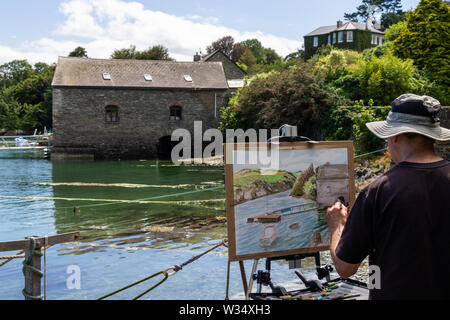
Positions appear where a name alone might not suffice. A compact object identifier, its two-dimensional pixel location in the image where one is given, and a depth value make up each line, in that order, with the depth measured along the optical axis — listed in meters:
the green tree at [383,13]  66.38
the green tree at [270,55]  75.12
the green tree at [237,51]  65.12
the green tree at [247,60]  62.75
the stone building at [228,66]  43.31
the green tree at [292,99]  20.20
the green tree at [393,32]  29.79
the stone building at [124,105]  31.58
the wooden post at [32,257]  3.10
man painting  2.03
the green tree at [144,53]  53.53
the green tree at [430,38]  19.70
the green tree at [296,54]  61.47
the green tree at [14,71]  81.06
